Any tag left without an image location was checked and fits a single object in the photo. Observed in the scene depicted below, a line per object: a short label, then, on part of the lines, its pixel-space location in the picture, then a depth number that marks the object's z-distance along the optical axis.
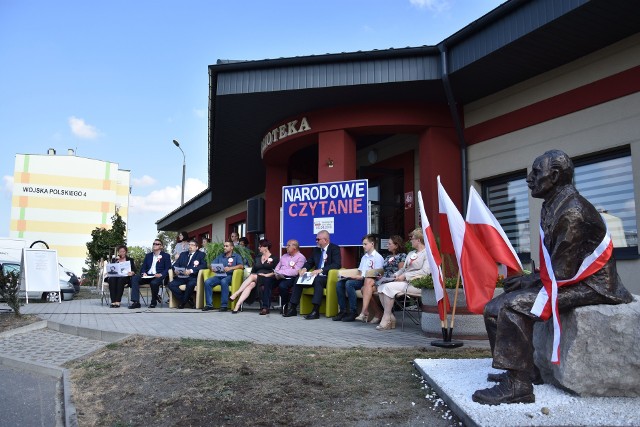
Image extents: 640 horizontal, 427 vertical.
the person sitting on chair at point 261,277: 9.86
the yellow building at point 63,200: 60.50
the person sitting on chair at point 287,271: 9.60
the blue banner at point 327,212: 10.20
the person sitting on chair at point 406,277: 7.31
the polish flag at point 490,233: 4.57
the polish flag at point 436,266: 5.52
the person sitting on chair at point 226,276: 10.39
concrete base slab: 2.80
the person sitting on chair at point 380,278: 8.09
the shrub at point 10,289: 9.18
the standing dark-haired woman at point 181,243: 13.66
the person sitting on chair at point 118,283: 11.82
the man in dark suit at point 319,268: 8.91
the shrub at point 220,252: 11.97
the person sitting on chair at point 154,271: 11.63
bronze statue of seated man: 3.12
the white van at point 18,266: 14.50
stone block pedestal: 3.06
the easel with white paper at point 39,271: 13.05
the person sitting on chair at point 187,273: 11.23
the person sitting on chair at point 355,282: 8.41
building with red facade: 7.46
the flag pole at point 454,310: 5.55
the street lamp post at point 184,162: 27.58
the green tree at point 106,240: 26.12
